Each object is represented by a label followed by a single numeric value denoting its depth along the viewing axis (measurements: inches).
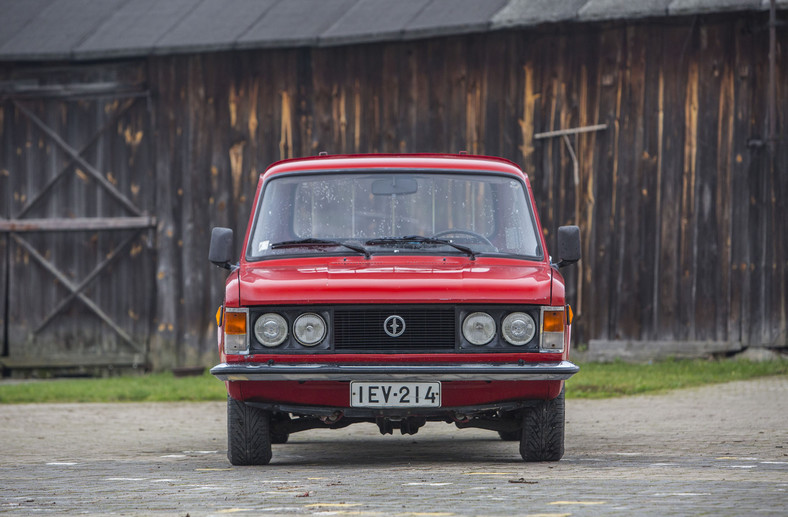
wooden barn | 1205.7
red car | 561.9
